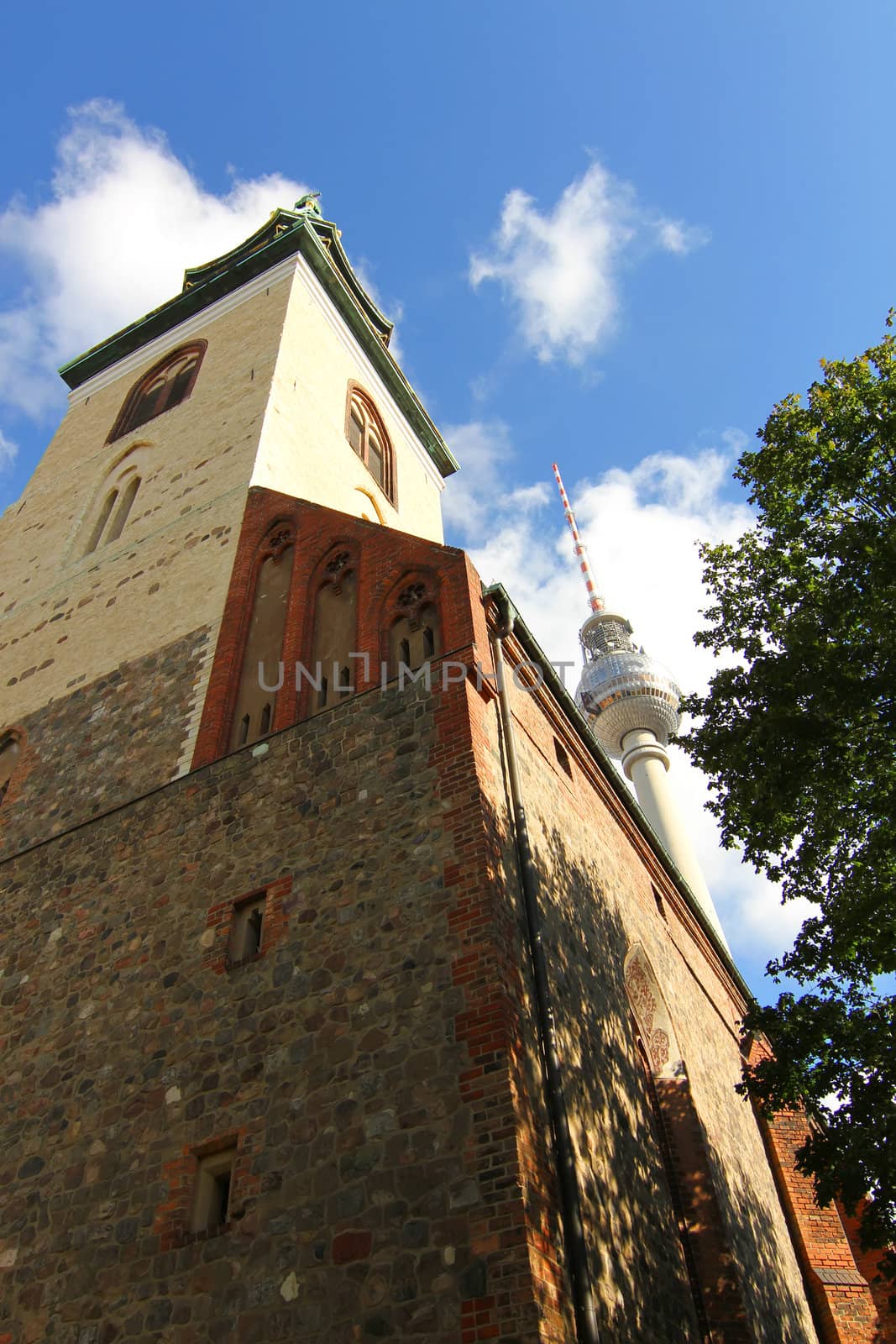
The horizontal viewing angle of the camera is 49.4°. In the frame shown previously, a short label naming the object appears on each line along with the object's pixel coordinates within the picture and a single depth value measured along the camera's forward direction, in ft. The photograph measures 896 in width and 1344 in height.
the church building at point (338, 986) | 19.15
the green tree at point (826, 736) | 27.91
